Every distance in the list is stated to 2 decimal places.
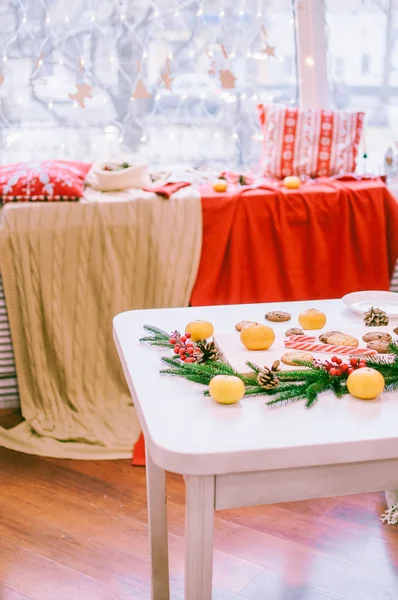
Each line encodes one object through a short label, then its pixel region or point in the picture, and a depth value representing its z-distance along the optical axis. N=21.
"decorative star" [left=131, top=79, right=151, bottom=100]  3.16
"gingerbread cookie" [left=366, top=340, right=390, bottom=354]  1.44
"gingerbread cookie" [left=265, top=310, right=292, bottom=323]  1.65
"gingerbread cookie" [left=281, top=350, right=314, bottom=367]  1.37
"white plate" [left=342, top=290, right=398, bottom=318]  1.76
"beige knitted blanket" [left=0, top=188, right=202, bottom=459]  2.62
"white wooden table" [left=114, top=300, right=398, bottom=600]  1.10
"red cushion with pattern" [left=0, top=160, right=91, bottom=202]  2.68
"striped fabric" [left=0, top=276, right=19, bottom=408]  2.70
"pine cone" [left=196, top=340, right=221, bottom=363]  1.41
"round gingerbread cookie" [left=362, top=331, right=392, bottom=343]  1.49
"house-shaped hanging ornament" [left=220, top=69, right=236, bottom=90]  3.21
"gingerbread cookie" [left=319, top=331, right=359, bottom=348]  1.47
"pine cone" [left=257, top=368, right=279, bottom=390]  1.28
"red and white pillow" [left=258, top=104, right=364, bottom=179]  3.17
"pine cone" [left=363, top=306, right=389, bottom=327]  1.62
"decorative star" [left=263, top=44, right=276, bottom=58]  3.25
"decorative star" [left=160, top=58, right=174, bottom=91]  3.18
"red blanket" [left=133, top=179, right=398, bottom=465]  2.78
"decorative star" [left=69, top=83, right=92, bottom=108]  3.13
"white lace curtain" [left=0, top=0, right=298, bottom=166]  3.08
